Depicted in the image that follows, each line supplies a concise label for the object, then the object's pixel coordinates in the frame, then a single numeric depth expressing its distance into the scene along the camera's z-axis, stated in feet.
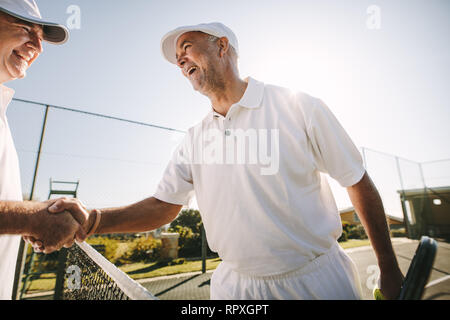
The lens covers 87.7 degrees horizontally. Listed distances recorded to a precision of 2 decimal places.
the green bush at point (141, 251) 29.01
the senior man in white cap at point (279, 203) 3.98
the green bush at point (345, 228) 62.70
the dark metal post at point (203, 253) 25.52
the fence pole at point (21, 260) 14.26
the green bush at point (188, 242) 34.12
